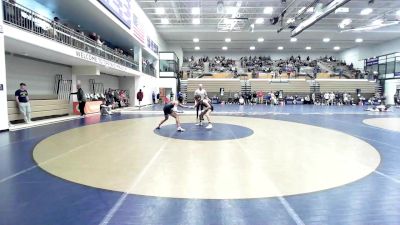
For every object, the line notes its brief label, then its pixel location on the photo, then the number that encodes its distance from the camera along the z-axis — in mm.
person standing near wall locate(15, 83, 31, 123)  10062
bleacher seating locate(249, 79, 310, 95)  32656
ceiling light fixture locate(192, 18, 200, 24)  26016
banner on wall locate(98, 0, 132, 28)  14925
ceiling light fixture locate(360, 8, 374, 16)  22531
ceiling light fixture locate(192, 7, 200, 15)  22516
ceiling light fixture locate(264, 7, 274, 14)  22531
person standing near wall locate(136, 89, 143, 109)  22078
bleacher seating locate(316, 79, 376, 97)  32906
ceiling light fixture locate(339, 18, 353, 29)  25469
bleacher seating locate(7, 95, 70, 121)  10359
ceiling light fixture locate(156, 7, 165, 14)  22630
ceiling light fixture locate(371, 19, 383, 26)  24856
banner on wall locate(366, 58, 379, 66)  35650
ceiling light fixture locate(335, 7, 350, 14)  22031
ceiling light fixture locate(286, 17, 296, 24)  23217
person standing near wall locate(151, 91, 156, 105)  29266
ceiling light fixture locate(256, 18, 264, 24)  25906
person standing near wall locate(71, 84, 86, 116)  13938
